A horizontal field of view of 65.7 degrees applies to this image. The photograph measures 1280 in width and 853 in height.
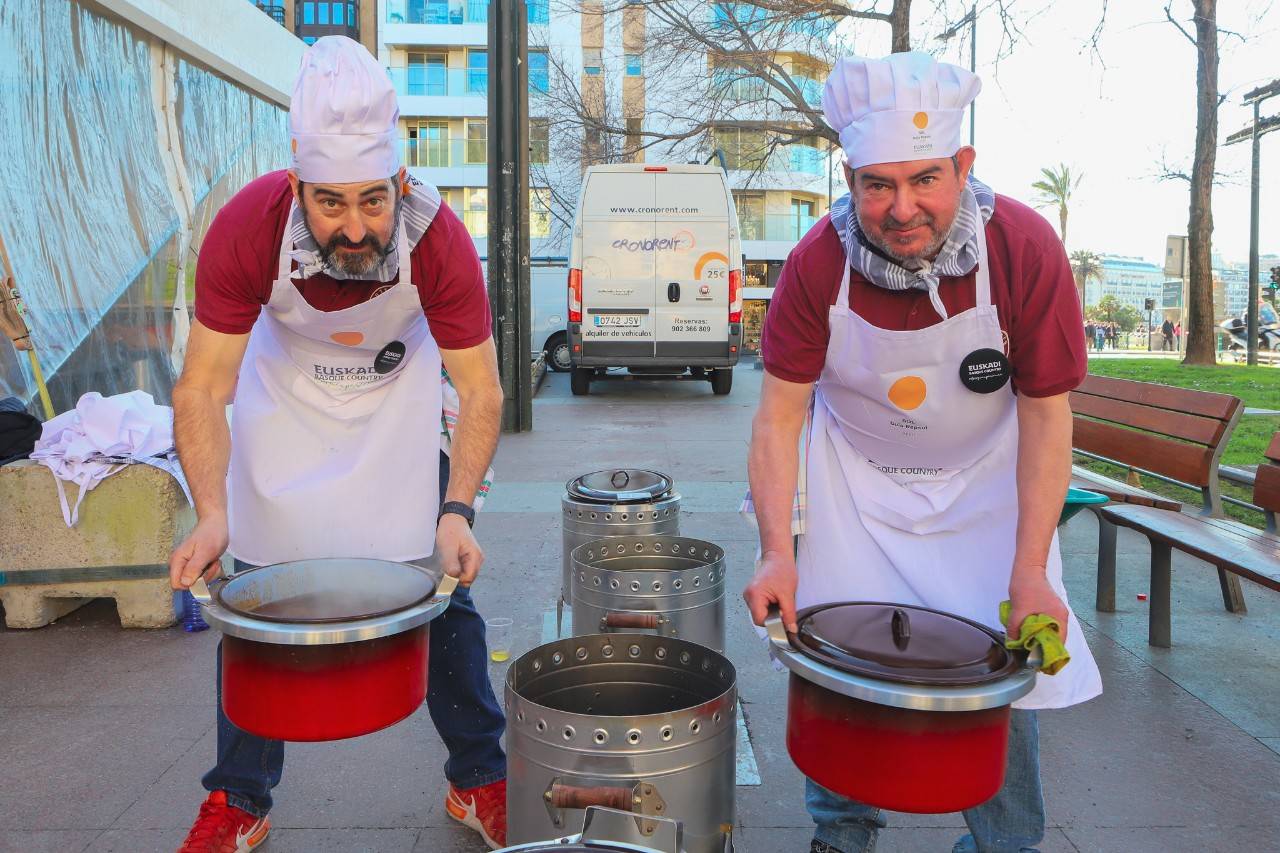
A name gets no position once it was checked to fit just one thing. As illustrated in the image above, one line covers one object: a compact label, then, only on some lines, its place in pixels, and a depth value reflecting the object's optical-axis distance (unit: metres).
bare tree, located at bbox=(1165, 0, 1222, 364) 18.19
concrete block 4.08
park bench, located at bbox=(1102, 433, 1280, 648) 3.37
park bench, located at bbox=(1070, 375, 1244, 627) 4.43
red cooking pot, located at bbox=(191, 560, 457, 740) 1.81
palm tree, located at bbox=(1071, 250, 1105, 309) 74.32
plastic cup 3.87
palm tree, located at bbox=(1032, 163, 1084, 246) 61.25
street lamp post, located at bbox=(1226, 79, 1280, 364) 24.11
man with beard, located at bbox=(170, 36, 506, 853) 2.15
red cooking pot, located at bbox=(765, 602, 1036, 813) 1.58
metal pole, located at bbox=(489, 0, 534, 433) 9.27
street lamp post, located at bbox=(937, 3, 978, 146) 14.79
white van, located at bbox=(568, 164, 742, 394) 11.77
